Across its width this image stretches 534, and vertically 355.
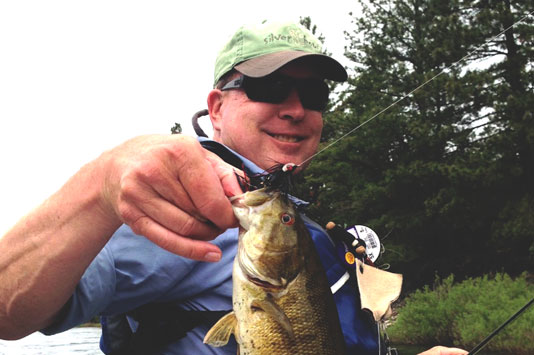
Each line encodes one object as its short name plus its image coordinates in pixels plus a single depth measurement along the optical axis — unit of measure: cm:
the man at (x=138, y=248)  146
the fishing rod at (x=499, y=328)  238
